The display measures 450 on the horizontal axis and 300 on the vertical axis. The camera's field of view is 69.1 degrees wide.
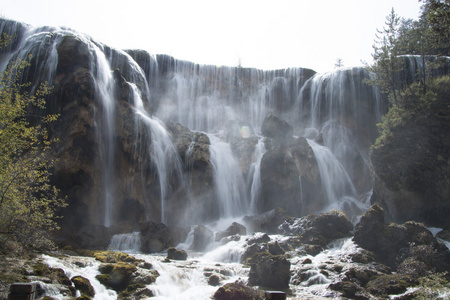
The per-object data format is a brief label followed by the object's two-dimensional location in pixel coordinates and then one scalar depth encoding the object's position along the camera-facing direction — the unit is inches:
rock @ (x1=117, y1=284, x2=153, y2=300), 481.4
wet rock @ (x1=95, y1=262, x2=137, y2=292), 511.6
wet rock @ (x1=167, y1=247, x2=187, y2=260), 764.6
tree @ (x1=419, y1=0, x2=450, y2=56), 574.6
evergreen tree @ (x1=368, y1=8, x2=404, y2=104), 1296.8
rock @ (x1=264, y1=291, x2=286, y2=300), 316.8
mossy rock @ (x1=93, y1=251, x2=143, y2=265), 604.4
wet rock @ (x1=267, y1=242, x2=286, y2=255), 717.9
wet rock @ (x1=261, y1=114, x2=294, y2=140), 1473.9
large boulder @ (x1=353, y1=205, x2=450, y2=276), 651.5
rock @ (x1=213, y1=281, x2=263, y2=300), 486.0
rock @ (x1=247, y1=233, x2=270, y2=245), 840.0
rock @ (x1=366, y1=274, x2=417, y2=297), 536.7
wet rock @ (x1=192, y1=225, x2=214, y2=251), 919.0
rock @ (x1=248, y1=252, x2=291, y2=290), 591.8
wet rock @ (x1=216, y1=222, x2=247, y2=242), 962.7
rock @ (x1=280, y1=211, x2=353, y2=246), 866.8
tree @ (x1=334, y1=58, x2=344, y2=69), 2982.3
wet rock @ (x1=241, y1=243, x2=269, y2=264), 756.9
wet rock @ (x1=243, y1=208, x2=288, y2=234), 1072.8
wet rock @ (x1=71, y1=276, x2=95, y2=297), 449.4
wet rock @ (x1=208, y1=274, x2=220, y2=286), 591.8
